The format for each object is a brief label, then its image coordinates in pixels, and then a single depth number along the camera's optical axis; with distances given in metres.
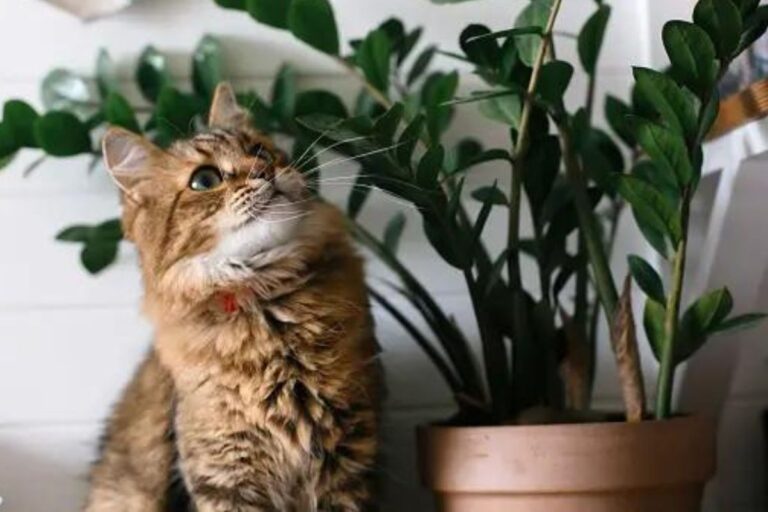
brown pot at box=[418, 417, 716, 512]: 1.07
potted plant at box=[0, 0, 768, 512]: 1.07
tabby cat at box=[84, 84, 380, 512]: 1.09
